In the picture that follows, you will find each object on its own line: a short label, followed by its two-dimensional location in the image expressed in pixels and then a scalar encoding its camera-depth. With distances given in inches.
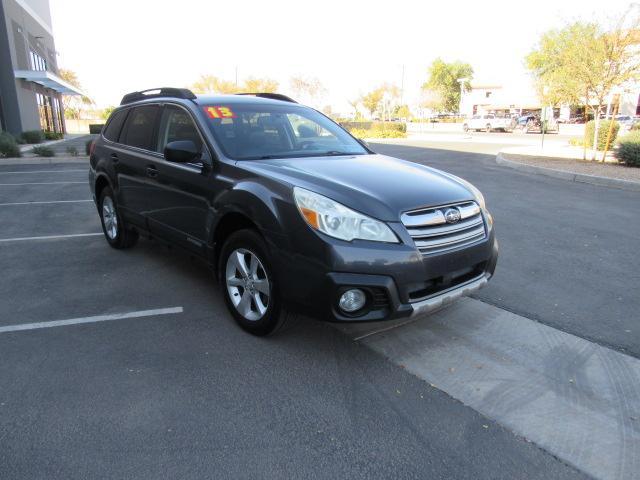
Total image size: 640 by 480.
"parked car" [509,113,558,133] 1590.8
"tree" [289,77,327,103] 2404.0
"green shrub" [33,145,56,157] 652.1
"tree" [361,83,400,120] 2987.2
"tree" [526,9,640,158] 540.7
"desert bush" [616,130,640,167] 553.0
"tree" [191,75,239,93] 1916.5
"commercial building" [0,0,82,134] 932.6
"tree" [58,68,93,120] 2389.3
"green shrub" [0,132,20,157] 646.5
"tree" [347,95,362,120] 3090.3
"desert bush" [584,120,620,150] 701.9
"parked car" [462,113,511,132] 1643.7
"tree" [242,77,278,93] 1845.5
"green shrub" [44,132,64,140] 1110.4
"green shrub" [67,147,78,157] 678.5
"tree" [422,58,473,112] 3361.2
